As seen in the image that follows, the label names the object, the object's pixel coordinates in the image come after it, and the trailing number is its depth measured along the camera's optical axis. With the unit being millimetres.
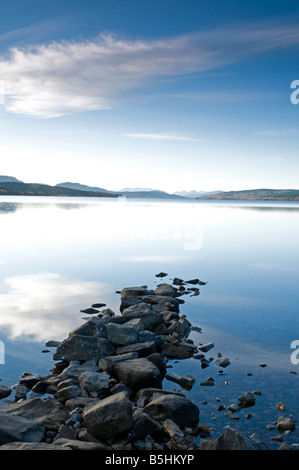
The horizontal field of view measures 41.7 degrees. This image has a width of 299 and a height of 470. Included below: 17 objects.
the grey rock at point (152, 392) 12008
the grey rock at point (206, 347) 16062
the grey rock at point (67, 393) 12000
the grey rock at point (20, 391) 12315
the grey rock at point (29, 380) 13156
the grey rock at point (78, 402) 11422
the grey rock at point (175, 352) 15625
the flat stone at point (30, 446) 8633
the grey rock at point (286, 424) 10516
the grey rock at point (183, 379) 13152
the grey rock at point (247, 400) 11695
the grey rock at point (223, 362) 14489
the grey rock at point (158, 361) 14320
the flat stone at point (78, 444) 8930
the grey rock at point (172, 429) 9938
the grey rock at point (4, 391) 12377
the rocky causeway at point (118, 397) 9648
